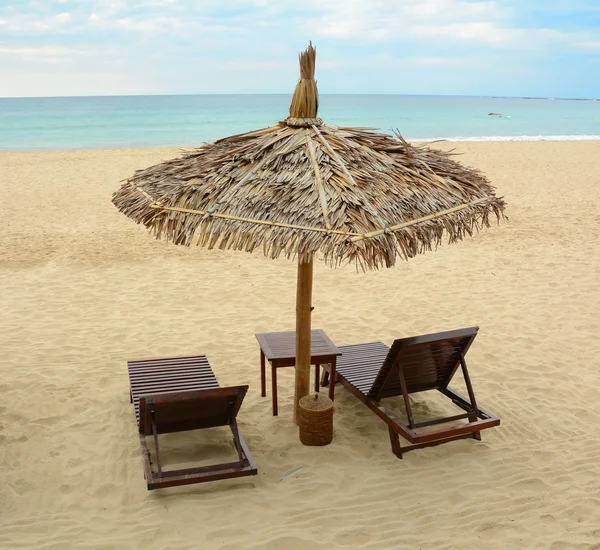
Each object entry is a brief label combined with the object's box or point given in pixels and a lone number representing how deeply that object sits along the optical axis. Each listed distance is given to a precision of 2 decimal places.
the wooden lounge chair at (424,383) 3.83
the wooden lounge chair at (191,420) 3.46
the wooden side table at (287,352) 4.26
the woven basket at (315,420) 3.98
